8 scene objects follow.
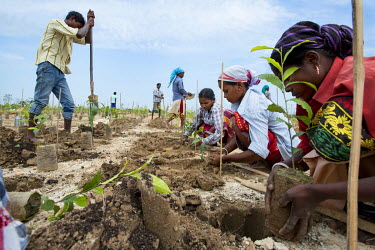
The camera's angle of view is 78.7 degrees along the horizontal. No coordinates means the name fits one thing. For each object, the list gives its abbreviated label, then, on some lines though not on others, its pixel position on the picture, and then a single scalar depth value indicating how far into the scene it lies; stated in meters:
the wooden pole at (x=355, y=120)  0.57
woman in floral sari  0.99
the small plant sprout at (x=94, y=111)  3.25
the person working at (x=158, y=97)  10.85
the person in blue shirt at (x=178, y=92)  6.64
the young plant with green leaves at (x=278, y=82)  1.14
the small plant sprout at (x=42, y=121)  2.62
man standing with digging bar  3.32
